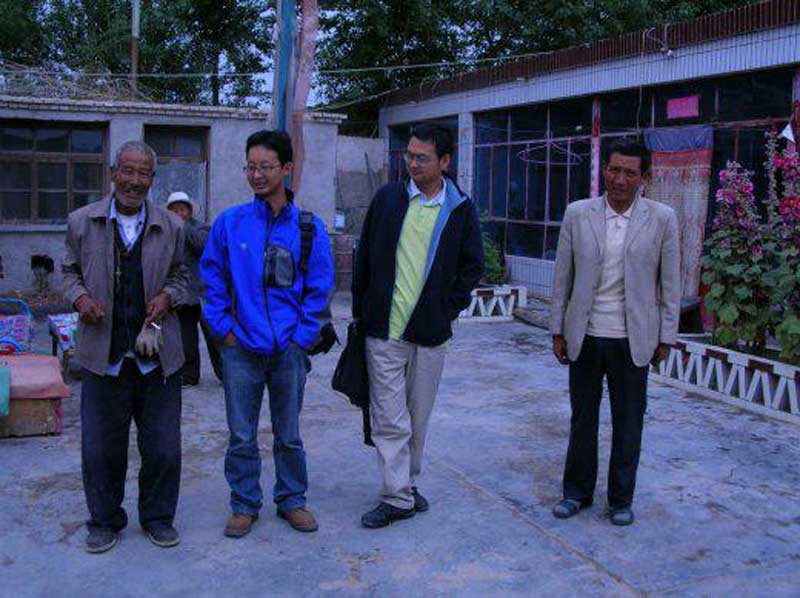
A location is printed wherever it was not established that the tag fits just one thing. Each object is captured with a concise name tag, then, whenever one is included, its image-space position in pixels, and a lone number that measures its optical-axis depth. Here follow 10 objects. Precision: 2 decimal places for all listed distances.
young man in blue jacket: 3.85
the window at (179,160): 13.64
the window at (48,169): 12.95
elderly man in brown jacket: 3.72
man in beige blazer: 4.16
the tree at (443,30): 18.38
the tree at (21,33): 21.52
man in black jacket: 4.07
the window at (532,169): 12.48
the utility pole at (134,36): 18.94
